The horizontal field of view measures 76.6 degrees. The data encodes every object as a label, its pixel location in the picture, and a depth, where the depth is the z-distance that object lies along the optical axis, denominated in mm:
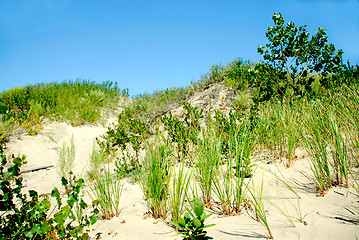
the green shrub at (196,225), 1863
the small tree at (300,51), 5992
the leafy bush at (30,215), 2070
